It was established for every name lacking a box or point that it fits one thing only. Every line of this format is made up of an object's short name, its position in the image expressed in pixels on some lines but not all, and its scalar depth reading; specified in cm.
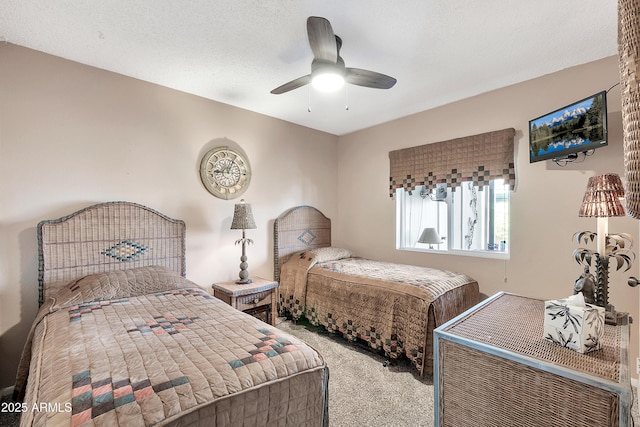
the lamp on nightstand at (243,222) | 296
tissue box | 112
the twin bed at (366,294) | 233
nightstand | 272
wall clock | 304
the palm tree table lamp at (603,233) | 146
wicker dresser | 97
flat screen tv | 203
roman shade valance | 280
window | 301
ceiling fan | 164
